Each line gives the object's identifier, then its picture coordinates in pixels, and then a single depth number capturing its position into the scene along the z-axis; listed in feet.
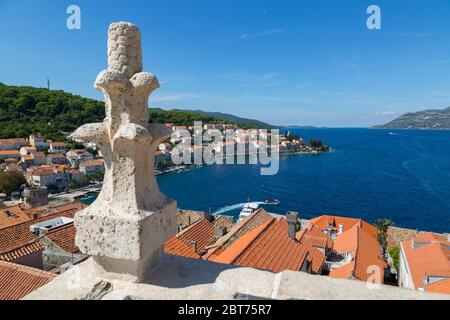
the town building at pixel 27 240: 42.78
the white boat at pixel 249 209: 155.33
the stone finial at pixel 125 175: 8.13
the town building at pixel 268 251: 34.83
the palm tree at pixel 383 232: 111.34
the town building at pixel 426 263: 56.90
